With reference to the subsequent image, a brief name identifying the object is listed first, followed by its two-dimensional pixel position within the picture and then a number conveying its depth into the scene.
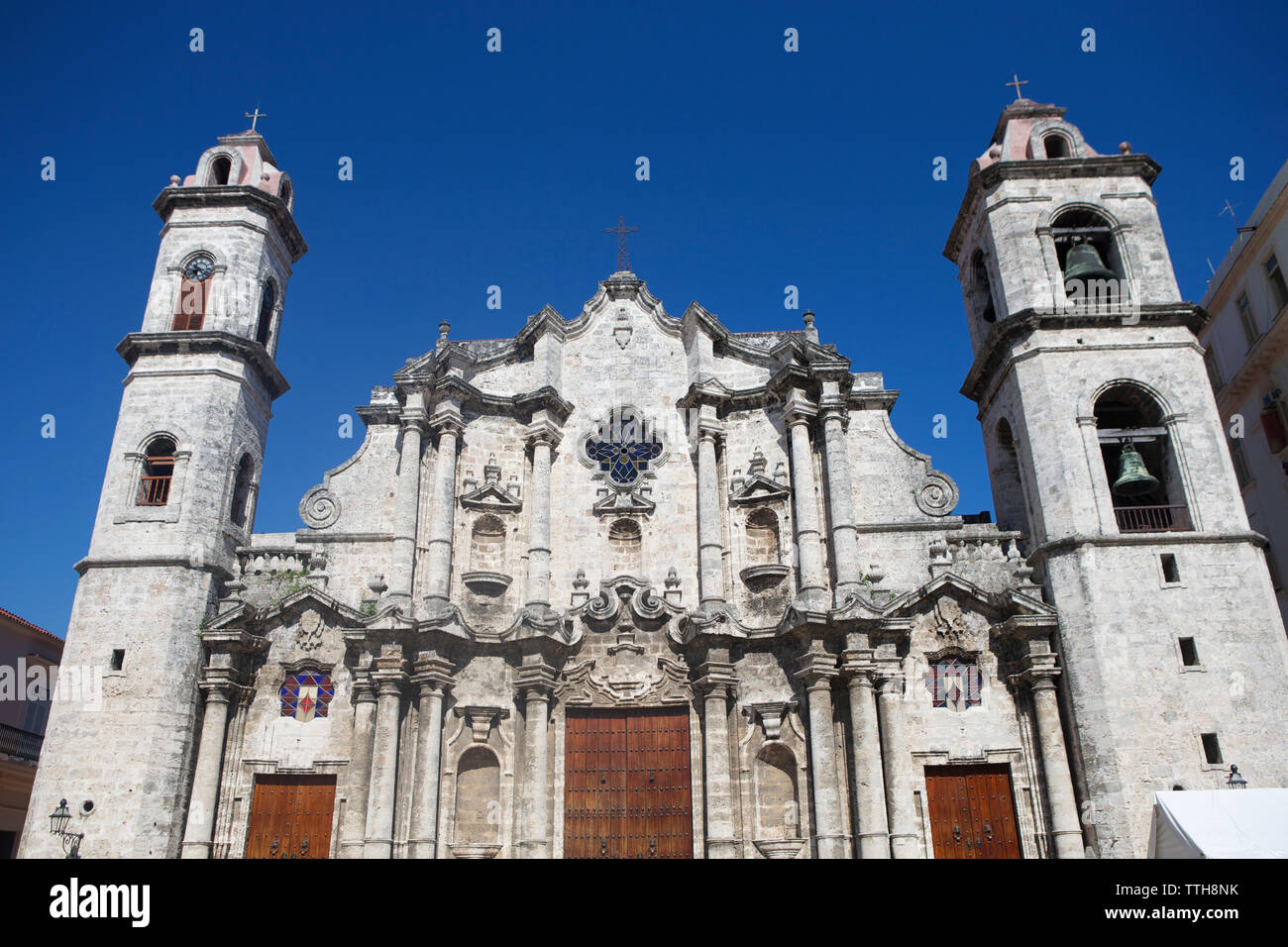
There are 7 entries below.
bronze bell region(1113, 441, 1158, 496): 17.78
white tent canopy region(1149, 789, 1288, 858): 10.72
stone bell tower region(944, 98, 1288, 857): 15.84
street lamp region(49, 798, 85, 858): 15.72
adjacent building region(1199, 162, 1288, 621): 22.69
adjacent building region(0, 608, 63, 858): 22.36
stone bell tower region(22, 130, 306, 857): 16.55
